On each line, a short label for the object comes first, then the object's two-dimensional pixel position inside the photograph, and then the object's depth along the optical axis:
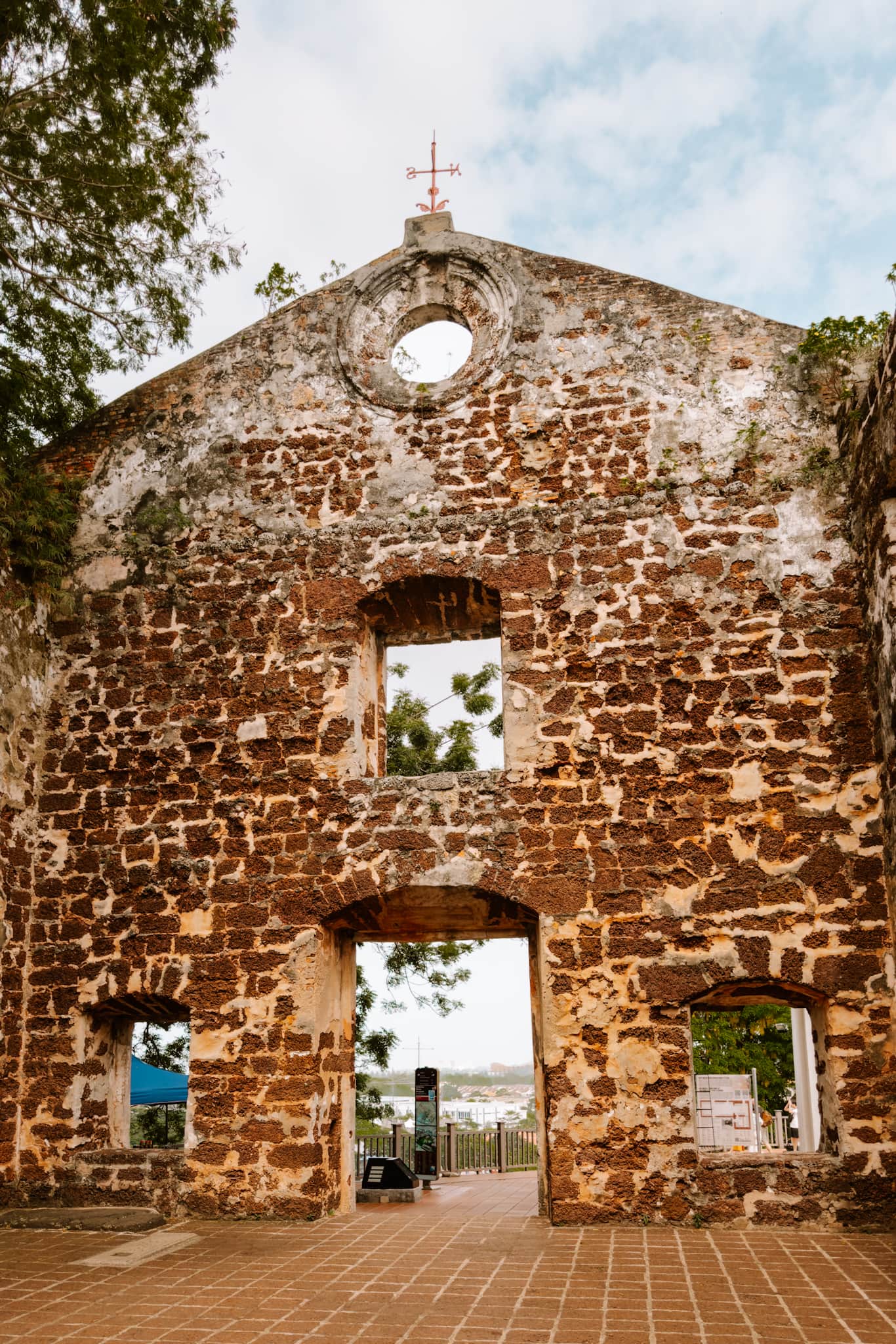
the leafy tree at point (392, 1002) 13.41
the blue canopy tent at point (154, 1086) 10.40
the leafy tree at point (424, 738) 13.85
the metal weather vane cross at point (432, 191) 9.24
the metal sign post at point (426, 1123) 11.23
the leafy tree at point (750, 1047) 18.23
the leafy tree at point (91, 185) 8.12
